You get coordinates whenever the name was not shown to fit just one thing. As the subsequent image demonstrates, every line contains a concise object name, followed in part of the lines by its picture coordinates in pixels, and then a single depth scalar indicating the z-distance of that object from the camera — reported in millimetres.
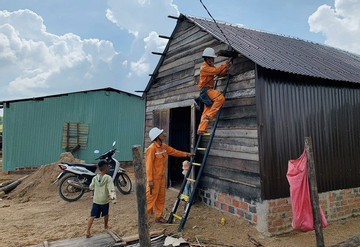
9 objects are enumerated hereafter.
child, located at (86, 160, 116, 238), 4418
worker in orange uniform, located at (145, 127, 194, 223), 4895
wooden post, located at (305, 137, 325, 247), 3529
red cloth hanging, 3826
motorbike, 6672
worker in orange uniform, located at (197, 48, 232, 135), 5047
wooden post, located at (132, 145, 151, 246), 2971
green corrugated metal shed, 11414
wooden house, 4512
